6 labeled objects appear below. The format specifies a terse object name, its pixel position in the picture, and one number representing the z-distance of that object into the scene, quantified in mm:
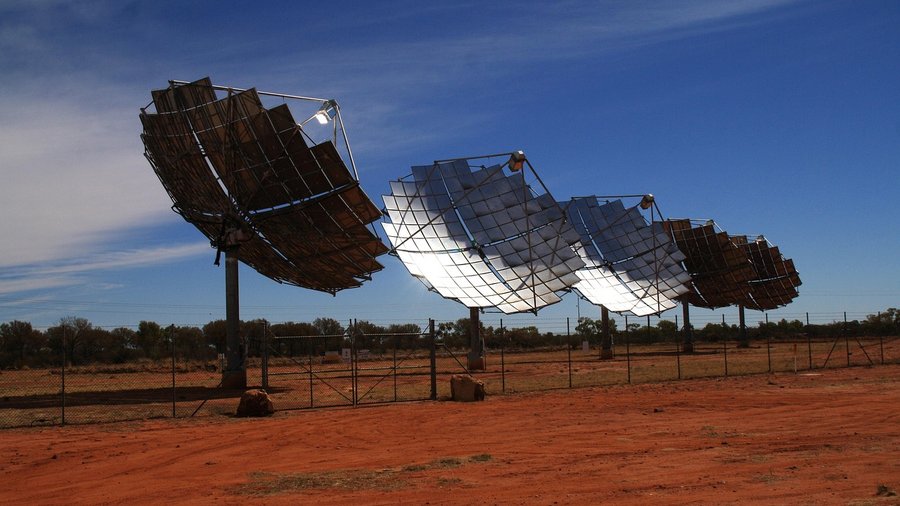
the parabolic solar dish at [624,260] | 54344
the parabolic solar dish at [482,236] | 41656
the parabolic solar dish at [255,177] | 30406
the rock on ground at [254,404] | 23062
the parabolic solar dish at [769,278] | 79188
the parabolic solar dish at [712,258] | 69625
